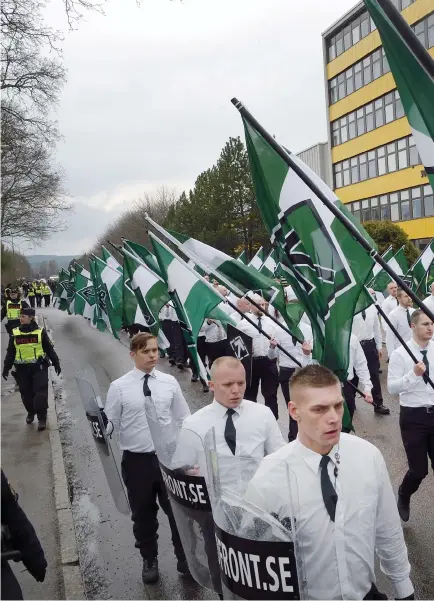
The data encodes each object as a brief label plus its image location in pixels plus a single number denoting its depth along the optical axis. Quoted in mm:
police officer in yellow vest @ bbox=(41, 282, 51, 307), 52500
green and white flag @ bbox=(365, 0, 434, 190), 3115
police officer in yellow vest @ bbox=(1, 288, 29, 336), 19375
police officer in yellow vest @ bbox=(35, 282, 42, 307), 51631
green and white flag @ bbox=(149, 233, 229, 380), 7066
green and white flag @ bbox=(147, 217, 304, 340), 6387
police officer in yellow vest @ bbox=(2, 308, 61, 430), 10086
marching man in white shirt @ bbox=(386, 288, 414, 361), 10180
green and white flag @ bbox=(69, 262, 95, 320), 19562
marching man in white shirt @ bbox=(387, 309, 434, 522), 5488
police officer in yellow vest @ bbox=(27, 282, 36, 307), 48531
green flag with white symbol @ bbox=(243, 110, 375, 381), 4555
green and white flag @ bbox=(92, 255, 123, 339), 13875
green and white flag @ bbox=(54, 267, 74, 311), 28141
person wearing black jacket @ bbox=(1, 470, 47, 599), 3471
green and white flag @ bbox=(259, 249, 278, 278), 16203
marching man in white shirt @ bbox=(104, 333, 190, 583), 5043
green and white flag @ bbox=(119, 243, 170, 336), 9867
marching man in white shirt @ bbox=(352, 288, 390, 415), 10047
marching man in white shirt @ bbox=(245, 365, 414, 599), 2738
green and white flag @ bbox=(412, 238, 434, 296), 13211
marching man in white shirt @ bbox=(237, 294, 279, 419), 9325
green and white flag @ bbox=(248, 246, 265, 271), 18438
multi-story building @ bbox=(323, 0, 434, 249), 38719
